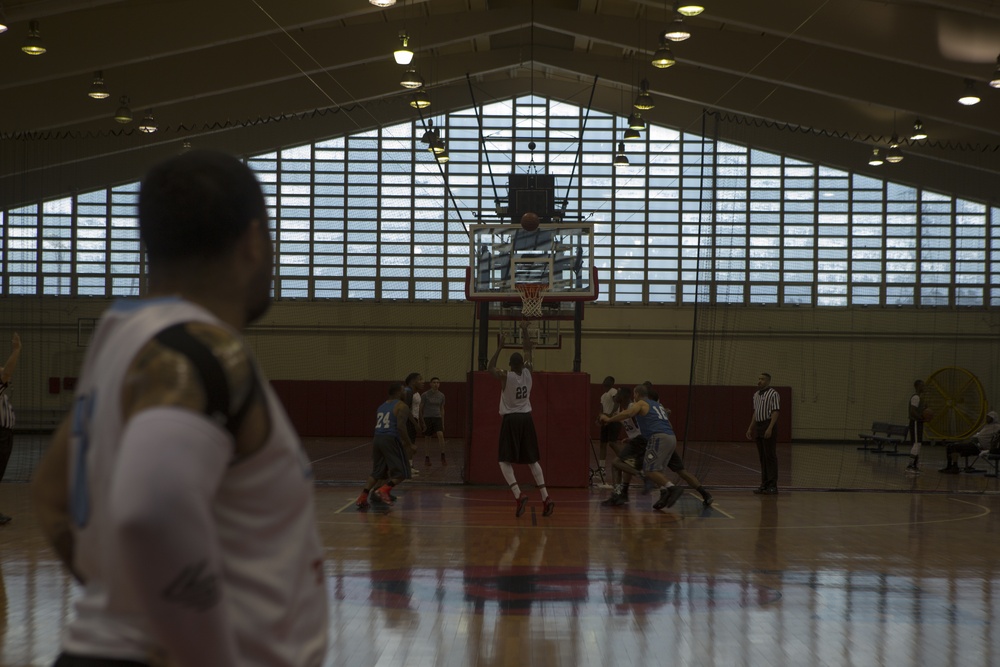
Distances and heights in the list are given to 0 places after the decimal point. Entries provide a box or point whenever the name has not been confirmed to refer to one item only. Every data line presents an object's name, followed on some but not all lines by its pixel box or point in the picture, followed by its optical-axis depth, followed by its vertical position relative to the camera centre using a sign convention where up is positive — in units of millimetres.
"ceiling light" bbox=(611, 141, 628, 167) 24905 +4603
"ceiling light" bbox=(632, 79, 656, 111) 17641 +4306
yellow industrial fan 24109 -1513
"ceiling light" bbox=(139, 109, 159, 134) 18672 +3862
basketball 16141 +1855
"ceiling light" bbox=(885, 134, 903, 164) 20688 +3970
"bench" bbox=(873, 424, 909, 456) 23156 -2423
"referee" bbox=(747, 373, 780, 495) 14445 -1433
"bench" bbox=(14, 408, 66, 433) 25531 -2570
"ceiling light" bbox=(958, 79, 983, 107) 16828 +4260
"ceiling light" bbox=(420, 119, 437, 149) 20469 +4155
